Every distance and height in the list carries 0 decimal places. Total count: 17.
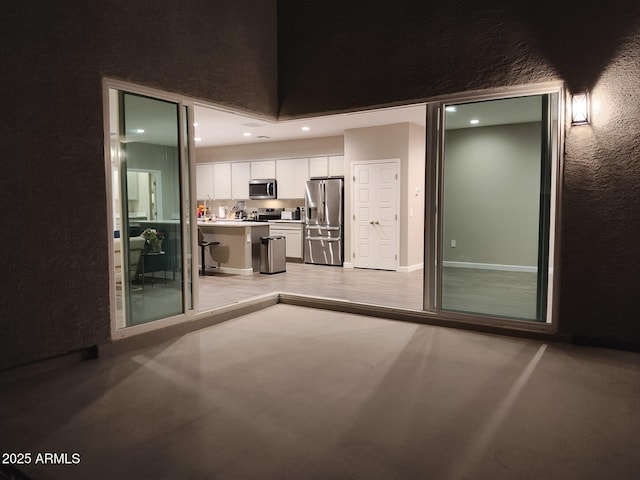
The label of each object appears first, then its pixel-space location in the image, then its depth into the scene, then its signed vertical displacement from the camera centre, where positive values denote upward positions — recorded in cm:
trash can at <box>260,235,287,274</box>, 805 -71
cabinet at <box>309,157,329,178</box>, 941 +98
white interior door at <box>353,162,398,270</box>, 827 -2
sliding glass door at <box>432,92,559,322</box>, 420 +8
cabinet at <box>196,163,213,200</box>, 1115 +81
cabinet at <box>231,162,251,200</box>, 1056 +81
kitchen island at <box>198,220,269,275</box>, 791 -54
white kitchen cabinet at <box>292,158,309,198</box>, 967 +84
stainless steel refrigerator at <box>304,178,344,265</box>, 896 -14
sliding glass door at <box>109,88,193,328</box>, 396 +7
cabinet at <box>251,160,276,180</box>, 1017 +101
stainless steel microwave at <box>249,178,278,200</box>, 1015 +57
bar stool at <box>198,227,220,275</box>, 796 -53
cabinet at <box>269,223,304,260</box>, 956 -46
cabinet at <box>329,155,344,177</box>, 925 +98
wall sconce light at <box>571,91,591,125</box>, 378 +87
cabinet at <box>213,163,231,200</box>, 1087 +80
